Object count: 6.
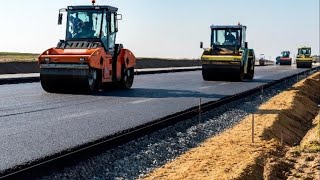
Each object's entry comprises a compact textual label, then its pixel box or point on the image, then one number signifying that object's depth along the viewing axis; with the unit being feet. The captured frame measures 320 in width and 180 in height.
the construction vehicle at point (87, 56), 46.06
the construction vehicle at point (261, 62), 245.28
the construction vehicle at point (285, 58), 230.75
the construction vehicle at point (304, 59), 184.75
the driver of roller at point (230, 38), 76.57
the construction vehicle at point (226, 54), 73.00
